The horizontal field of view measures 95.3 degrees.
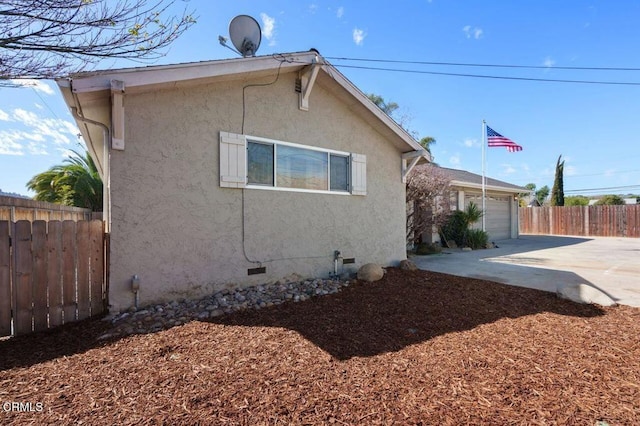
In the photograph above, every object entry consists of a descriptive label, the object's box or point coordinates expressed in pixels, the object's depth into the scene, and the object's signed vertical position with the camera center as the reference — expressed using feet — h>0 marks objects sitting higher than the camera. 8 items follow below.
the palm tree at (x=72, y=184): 41.14 +4.37
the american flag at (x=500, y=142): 44.73 +10.99
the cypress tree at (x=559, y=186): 87.25 +8.10
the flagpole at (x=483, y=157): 46.62 +9.25
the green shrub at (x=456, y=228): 42.67 -2.17
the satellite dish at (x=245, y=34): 18.95 +11.80
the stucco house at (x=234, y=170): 13.89 +2.61
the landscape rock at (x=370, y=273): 20.10 -4.14
